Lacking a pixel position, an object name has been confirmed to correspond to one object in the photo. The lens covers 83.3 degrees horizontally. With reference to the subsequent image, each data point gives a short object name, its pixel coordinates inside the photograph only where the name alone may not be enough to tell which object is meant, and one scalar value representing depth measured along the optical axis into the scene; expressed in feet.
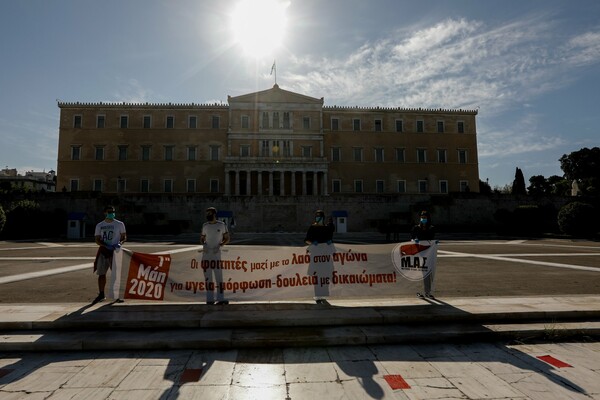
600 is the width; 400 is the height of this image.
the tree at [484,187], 209.48
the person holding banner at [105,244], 21.68
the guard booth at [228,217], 102.78
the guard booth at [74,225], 86.84
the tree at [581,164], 223.51
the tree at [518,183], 171.63
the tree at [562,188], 209.67
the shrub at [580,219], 81.66
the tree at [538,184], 254.74
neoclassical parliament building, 152.15
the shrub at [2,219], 80.69
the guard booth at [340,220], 104.01
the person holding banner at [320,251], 21.45
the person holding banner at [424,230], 23.57
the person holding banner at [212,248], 21.22
